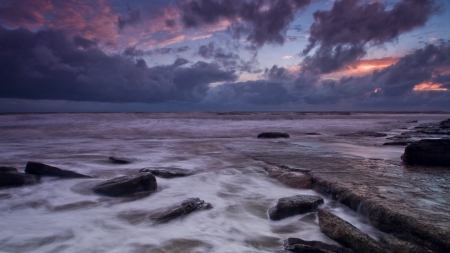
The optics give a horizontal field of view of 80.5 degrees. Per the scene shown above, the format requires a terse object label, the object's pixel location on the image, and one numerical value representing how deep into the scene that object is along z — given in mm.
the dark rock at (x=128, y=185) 3797
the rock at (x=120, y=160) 6078
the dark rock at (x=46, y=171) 4812
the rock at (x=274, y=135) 11572
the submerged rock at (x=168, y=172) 4852
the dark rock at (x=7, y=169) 4500
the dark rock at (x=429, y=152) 4762
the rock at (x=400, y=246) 1991
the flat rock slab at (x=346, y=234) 2053
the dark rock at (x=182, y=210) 3039
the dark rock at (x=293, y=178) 4055
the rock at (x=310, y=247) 2076
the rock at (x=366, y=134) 11931
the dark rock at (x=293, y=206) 2995
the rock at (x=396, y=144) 8070
